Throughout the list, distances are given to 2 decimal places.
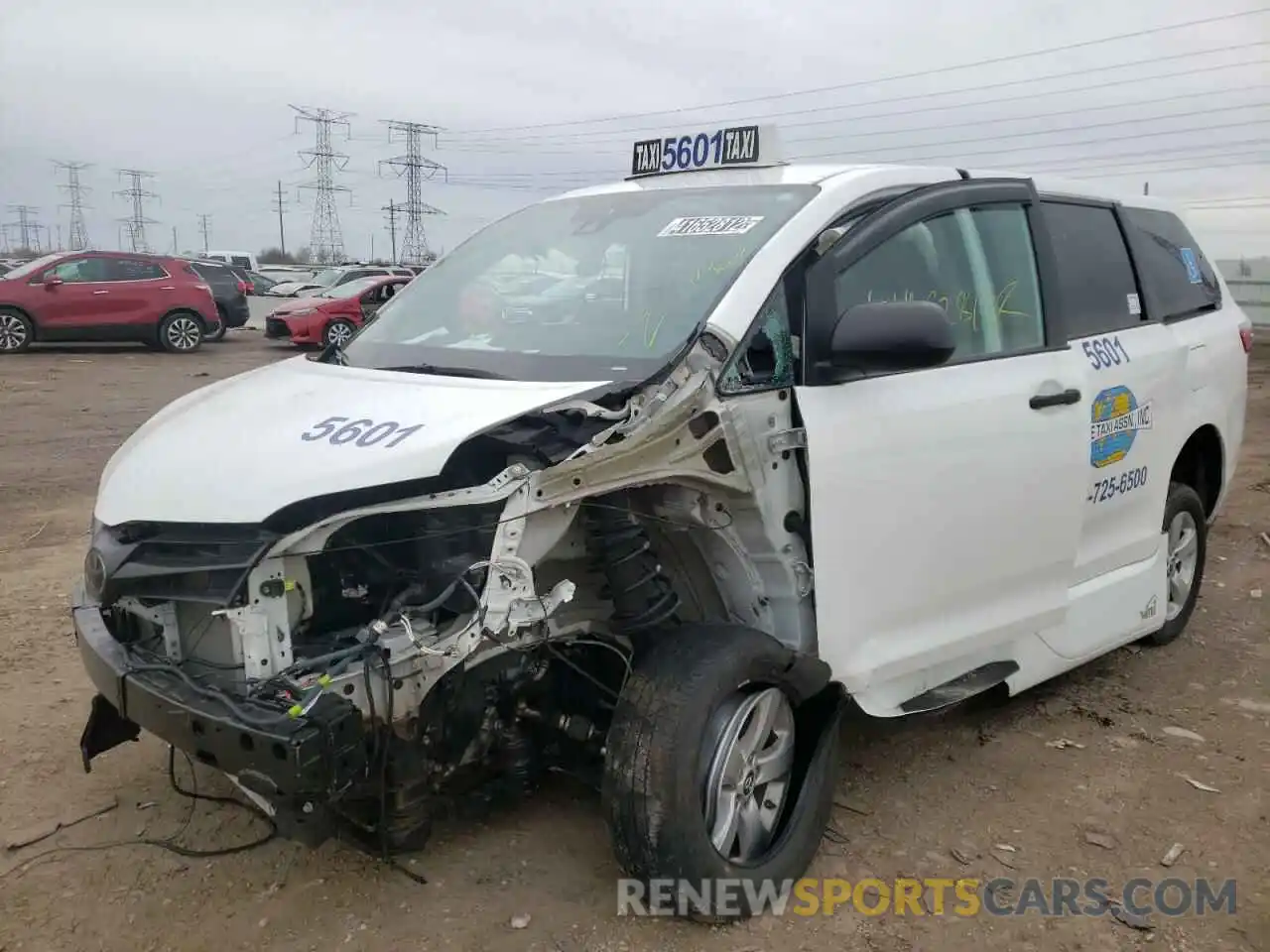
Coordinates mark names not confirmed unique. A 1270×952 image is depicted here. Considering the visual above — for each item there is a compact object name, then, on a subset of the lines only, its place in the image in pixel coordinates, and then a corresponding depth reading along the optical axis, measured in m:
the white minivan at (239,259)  41.97
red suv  17.11
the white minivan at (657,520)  2.52
